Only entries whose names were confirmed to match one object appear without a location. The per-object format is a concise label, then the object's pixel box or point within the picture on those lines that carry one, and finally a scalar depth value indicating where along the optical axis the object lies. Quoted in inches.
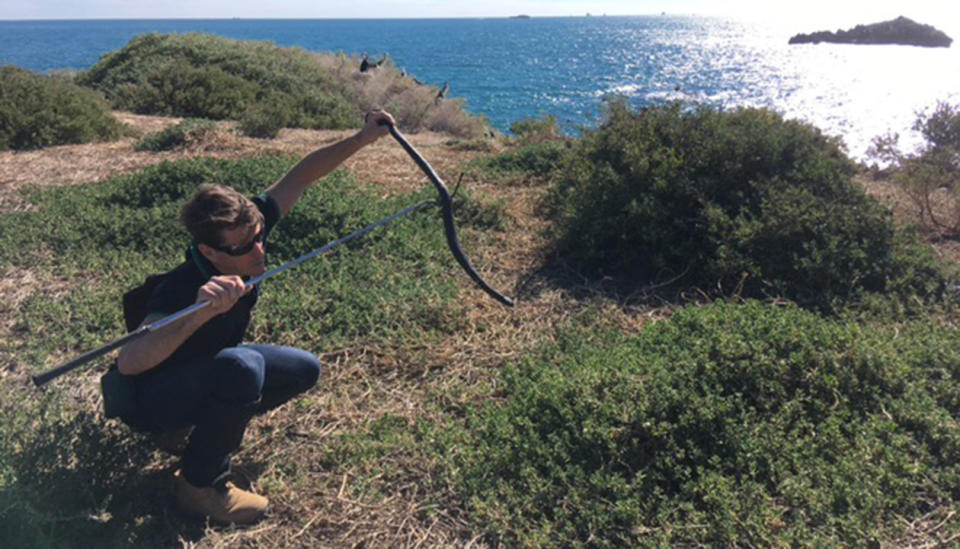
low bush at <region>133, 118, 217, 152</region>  358.3
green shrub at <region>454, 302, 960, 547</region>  102.7
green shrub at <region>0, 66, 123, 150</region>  359.7
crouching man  101.7
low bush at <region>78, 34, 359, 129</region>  511.5
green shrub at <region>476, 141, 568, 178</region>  313.9
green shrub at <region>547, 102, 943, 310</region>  189.5
